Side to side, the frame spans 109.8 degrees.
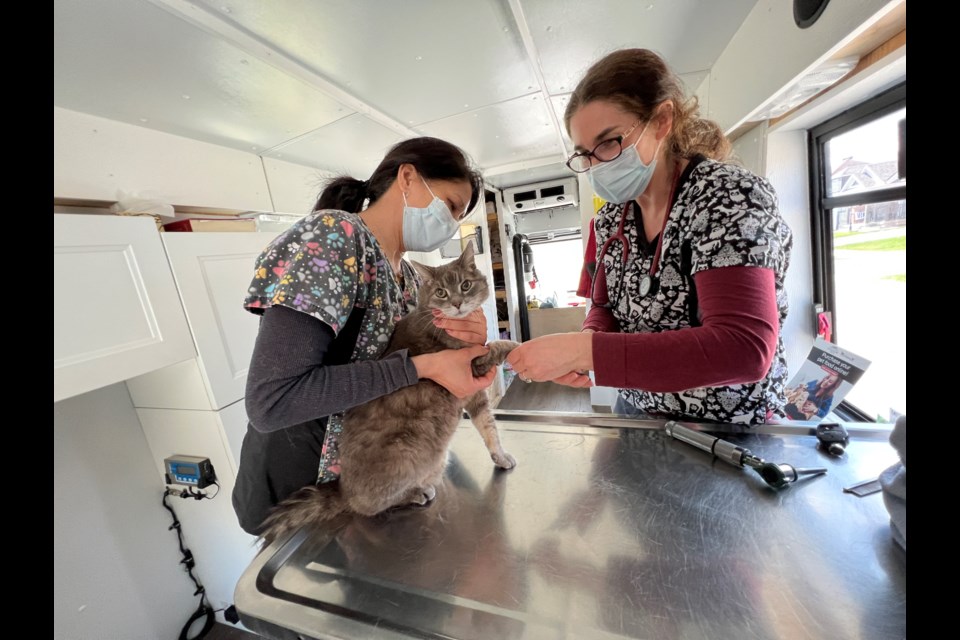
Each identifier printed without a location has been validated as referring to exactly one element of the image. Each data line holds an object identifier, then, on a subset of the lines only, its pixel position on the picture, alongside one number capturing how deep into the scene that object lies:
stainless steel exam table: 0.54
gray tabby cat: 0.87
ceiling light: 1.27
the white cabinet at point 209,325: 1.62
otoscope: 0.76
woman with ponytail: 0.70
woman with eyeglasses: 0.72
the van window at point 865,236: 1.45
